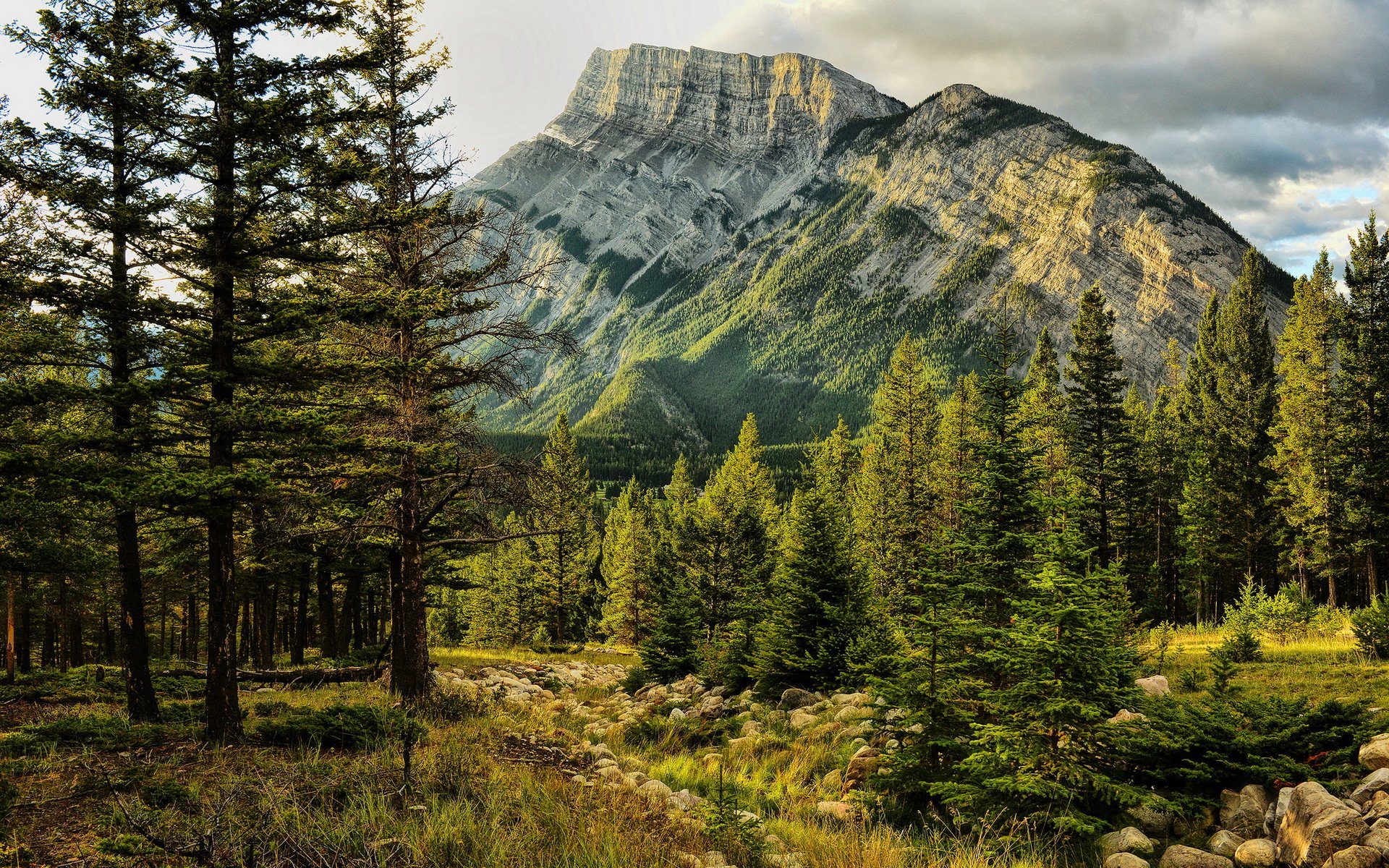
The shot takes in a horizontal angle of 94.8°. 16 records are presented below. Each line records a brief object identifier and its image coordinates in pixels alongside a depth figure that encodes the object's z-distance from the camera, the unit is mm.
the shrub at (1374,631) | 12651
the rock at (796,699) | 15688
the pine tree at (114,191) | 9312
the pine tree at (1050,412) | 29052
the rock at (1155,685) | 12063
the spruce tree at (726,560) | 27609
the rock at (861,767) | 10297
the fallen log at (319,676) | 15795
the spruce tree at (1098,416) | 30406
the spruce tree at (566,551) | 39188
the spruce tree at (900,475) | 31531
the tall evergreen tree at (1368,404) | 27656
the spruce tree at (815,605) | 16547
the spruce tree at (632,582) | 39281
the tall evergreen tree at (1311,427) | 27984
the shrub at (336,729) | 9539
